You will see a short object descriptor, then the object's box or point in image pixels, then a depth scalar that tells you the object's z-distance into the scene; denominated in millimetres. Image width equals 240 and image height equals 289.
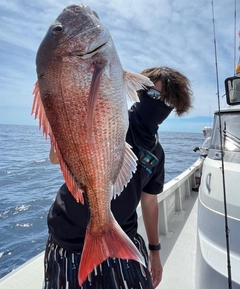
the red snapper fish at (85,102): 798
